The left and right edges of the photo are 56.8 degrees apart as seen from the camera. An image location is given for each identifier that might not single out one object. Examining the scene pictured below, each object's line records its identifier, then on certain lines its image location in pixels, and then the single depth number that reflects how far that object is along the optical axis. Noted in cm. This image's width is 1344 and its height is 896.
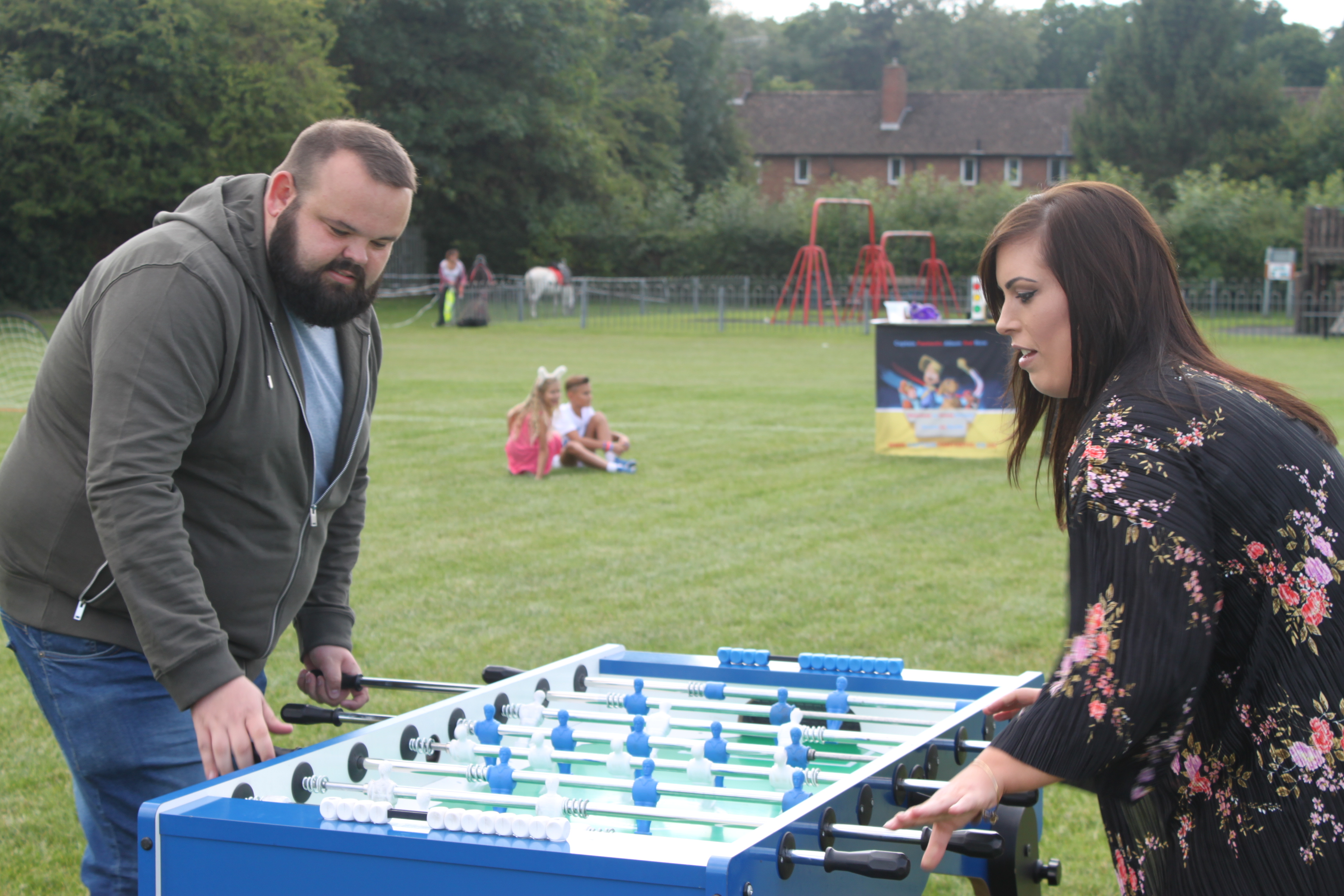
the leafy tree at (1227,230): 3641
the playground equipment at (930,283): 3056
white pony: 3347
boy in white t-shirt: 1161
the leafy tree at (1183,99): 4828
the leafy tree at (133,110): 3244
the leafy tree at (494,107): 4069
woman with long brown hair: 175
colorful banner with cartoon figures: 1128
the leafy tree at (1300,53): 7500
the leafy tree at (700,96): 5688
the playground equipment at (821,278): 3048
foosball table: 199
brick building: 6197
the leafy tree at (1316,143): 4628
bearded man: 243
